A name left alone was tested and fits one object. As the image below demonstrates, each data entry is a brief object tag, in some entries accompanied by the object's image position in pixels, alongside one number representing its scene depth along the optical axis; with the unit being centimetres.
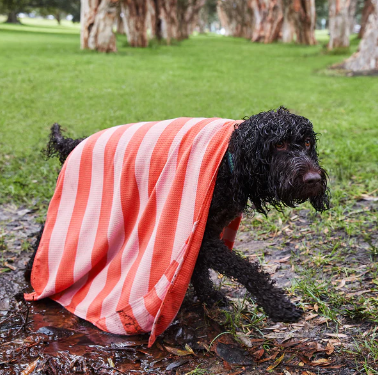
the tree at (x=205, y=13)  4853
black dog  268
